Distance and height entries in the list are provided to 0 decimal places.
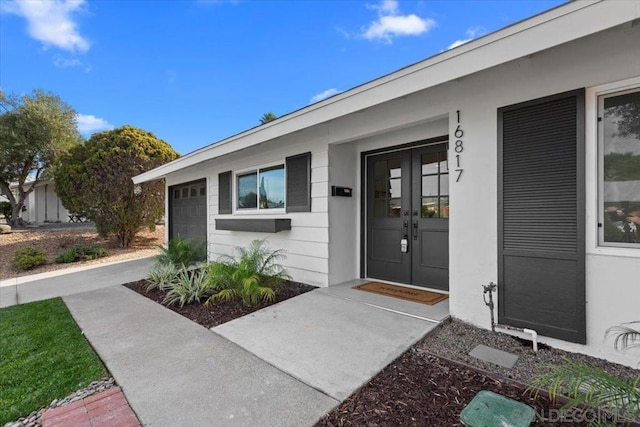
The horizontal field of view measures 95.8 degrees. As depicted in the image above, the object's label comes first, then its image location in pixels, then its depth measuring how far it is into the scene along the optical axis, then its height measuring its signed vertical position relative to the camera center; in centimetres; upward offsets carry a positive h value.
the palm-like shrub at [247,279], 371 -94
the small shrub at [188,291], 402 -114
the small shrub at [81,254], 802 -123
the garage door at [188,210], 760 +3
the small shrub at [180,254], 561 -86
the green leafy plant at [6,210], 1797 +12
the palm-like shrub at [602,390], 128 -83
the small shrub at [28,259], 734 -122
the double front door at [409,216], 384 -9
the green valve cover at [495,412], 149 -110
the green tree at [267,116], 2025 +669
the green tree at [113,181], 923 +99
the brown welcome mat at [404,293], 360 -111
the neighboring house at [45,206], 1980 +39
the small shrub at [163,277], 474 -112
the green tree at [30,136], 1265 +345
